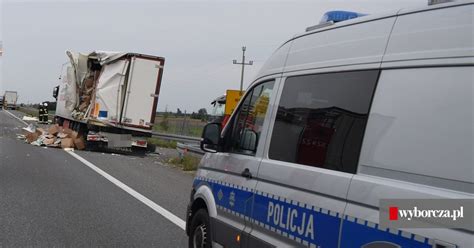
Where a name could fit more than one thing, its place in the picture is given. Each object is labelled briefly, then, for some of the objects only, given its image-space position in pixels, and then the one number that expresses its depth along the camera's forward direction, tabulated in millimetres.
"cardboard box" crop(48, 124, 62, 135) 21770
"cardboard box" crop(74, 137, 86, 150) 20531
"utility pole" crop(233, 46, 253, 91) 45938
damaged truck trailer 19062
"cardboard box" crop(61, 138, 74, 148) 20366
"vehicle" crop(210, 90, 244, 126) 16781
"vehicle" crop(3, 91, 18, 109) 92306
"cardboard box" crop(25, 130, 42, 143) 21453
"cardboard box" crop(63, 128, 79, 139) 20925
